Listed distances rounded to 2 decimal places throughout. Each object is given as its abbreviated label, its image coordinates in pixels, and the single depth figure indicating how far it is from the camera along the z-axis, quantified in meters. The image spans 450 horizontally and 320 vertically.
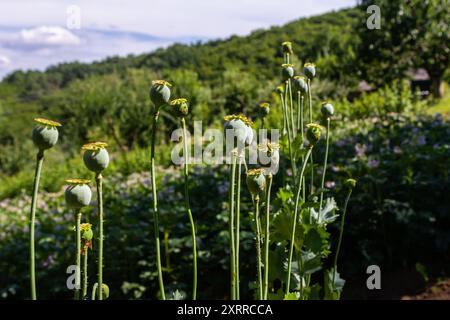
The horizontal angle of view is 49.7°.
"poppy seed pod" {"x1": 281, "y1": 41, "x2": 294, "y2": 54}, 1.58
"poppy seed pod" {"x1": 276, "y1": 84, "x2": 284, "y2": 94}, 1.58
